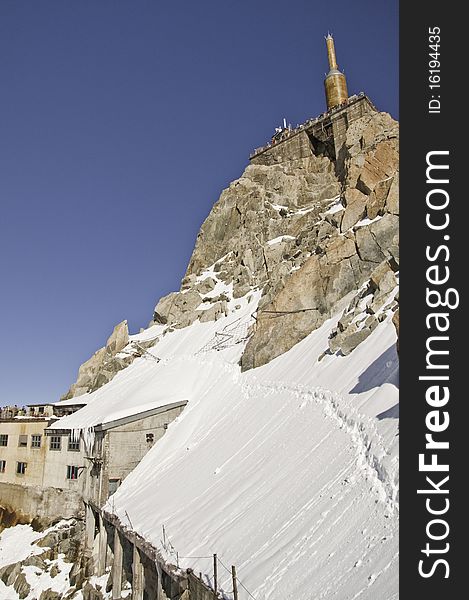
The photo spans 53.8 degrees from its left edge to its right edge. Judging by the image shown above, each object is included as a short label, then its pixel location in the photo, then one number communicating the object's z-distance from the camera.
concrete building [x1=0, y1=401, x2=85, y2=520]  37.19
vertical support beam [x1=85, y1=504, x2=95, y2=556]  29.31
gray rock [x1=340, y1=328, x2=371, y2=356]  23.83
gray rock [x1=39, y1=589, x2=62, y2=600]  26.14
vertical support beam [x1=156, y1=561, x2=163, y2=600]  15.51
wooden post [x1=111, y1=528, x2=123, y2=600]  21.78
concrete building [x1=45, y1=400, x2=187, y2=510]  31.69
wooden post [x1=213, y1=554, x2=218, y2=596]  10.82
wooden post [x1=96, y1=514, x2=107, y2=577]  26.02
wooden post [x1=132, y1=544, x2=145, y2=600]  18.55
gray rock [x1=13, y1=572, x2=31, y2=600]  27.56
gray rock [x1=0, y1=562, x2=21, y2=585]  29.03
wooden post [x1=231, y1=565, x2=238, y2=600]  9.66
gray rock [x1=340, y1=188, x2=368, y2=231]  39.62
